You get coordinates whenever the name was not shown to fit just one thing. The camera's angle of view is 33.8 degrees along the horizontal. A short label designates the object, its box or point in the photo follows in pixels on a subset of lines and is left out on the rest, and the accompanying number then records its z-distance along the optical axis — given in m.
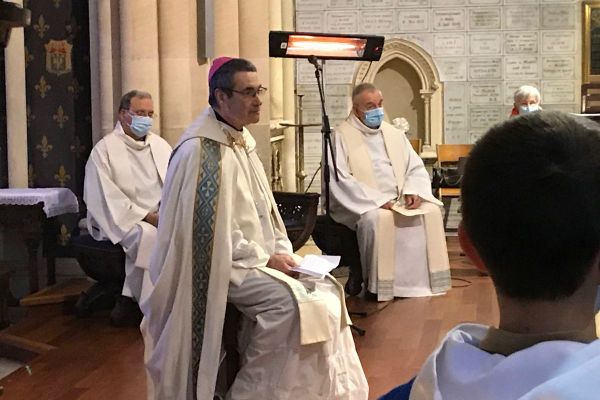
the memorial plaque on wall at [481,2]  10.97
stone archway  11.02
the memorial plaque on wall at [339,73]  11.23
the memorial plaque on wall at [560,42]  10.92
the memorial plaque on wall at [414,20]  11.09
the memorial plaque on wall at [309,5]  11.16
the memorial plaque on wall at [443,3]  11.05
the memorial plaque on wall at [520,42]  10.96
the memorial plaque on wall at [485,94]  11.00
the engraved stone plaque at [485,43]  11.00
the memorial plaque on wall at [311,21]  11.19
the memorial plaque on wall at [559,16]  10.88
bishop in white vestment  3.82
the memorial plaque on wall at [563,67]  10.92
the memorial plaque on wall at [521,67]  10.96
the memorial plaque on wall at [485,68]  11.00
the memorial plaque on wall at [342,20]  11.19
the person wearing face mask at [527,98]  7.89
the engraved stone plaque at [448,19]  11.04
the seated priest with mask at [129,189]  5.83
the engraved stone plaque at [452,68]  11.02
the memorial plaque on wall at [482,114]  11.00
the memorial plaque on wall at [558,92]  10.90
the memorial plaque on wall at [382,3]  11.12
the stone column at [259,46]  7.38
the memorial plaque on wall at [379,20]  11.14
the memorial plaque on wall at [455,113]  11.02
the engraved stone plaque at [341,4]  11.16
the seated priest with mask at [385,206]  6.84
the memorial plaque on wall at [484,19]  10.99
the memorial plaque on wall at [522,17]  10.94
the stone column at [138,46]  6.67
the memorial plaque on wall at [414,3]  11.06
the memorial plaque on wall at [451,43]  11.03
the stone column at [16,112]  6.85
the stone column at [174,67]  6.80
